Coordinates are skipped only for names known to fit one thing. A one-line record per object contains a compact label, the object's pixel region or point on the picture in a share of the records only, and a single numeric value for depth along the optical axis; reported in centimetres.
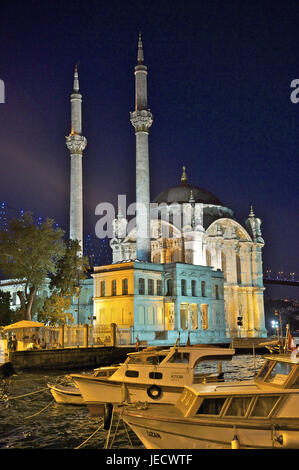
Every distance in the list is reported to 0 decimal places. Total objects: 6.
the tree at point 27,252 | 4312
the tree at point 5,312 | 5343
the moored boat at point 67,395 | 2088
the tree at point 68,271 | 4656
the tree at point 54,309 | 4475
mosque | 5238
